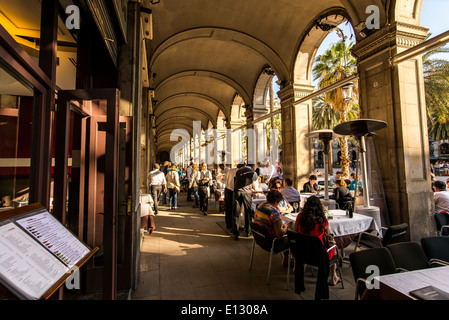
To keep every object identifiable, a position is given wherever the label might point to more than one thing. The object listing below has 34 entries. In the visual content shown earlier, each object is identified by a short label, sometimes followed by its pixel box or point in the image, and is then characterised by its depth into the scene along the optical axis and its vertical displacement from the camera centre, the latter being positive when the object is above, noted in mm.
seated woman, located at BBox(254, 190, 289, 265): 3385 -607
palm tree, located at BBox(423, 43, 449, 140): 10641 +4089
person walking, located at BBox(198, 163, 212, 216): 7966 -394
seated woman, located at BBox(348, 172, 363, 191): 5079 -158
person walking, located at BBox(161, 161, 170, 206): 9078 -524
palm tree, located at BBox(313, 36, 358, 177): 12766 +5914
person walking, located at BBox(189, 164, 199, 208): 9037 -156
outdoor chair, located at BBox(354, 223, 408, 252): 3240 -920
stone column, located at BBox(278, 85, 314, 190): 8523 +1359
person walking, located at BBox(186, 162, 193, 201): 11184 -816
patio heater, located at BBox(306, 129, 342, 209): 5428 +841
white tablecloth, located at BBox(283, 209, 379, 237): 3460 -725
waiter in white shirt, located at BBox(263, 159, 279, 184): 9009 +201
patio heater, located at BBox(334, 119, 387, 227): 4374 +764
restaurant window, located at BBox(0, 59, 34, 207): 1610 +262
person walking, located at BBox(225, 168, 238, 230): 5793 -501
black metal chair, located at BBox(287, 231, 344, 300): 2652 -949
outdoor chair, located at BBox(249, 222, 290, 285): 3342 -928
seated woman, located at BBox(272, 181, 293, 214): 4370 -571
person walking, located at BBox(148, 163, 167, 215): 7391 -94
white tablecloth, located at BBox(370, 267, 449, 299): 1685 -790
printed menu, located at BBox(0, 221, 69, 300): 871 -343
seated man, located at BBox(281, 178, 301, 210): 5348 -423
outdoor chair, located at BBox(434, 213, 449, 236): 4075 -849
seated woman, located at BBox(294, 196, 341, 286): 2908 -548
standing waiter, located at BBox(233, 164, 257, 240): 5242 -271
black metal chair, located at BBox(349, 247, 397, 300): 2154 -815
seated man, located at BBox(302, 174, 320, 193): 7171 -310
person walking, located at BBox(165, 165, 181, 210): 8396 -79
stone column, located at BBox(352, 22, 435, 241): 4602 +767
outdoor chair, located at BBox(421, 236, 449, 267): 2510 -795
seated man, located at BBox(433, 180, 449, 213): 4586 -472
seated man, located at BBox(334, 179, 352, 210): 6099 -533
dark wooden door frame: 1948 +97
